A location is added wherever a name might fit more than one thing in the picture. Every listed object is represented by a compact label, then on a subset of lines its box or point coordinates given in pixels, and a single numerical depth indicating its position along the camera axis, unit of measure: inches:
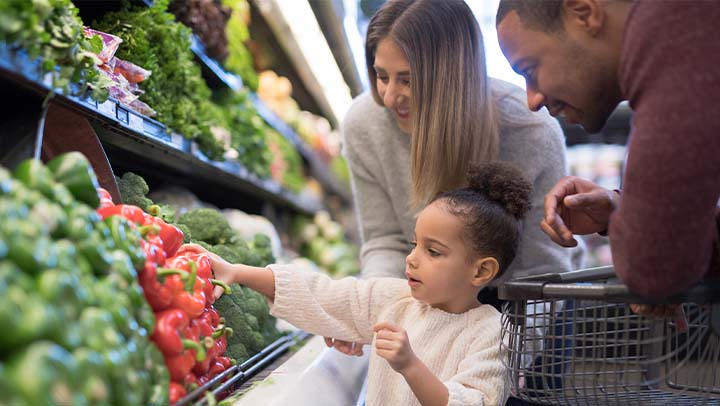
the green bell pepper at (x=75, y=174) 54.1
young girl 79.2
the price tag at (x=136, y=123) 84.4
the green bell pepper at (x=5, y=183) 44.7
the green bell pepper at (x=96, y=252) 49.6
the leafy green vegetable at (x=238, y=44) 169.0
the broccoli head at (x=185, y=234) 90.0
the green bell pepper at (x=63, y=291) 42.4
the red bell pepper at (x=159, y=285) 59.5
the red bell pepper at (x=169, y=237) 72.6
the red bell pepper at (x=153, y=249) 61.9
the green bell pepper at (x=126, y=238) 55.1
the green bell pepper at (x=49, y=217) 46.2
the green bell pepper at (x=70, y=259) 45.4
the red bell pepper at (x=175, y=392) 57.3
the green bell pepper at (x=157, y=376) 51.2
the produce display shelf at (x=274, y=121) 145.3
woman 94.0
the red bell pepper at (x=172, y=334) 58.5
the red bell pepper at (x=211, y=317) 72.1
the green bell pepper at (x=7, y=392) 37.0
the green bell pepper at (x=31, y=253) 42.6
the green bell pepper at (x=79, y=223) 48.9
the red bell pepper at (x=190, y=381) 61.8
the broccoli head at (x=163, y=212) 79.4
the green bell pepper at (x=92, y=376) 41.6
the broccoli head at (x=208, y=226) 108.7
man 52.2
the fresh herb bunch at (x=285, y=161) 219.8
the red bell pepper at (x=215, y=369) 72.8
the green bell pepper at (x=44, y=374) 37.4
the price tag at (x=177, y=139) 107.0
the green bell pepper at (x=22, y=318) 38.9
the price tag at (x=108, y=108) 72.3
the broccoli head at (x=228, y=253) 100.6
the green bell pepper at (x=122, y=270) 51.7
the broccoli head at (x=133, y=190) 86.0
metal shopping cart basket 60.8
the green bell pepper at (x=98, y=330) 44.2
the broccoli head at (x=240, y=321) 91.8
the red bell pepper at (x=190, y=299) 64.0
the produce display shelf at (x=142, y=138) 53.4
